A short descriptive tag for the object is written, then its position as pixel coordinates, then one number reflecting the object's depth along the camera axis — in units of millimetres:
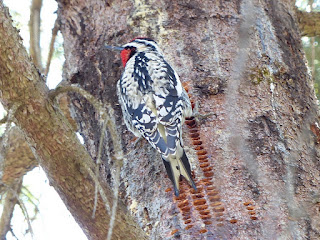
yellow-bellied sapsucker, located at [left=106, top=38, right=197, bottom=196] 4992
